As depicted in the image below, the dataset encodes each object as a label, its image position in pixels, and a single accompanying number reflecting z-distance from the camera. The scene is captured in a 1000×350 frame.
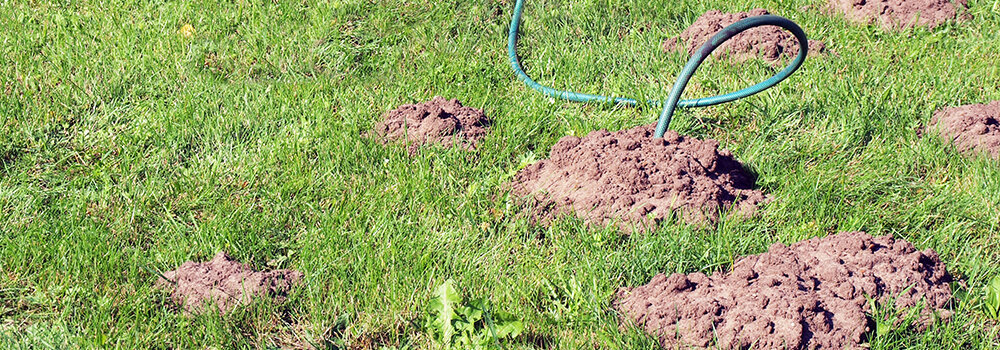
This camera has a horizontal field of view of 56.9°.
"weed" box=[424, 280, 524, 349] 2.54
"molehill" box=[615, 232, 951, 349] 2.42
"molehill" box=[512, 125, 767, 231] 2.98
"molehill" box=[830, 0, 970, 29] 4.29
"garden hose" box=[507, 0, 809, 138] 3.11
